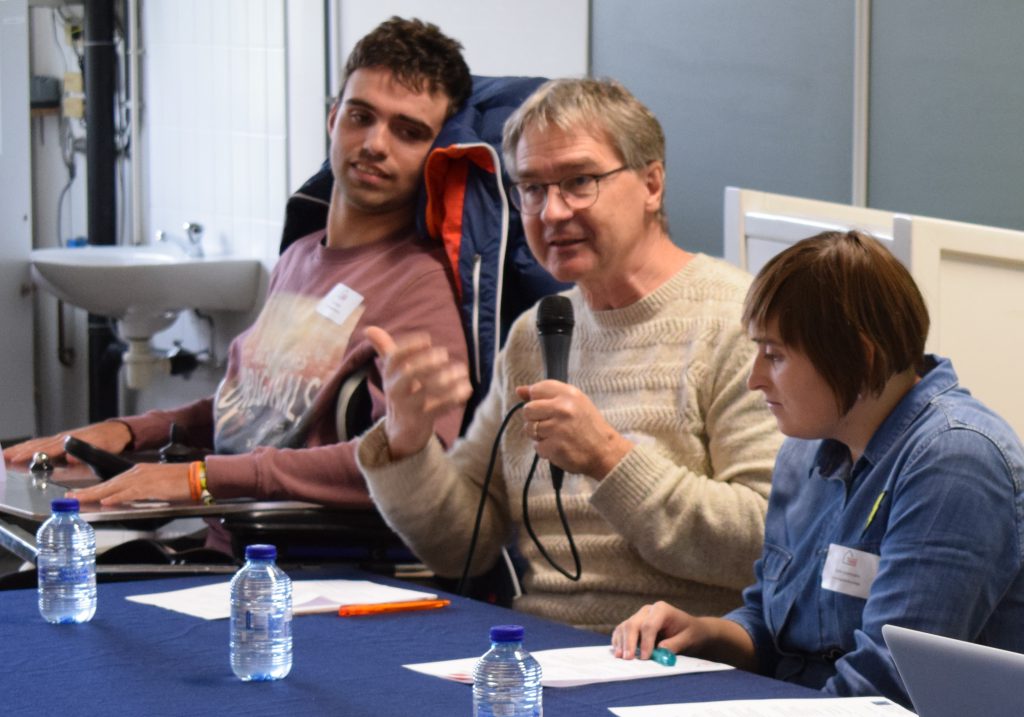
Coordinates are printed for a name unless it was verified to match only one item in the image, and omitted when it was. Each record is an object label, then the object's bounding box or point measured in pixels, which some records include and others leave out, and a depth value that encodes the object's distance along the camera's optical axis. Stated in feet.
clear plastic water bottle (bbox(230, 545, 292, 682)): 10.67
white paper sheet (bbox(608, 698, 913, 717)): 10.16
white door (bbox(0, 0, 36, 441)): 25.24
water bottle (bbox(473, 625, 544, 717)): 9.85
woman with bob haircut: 10.47
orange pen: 11.66
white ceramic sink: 23.32
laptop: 8.93
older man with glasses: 11.94
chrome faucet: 24.29
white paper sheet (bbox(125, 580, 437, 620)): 11.72
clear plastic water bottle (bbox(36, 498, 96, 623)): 11.52
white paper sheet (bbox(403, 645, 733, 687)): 10.60
